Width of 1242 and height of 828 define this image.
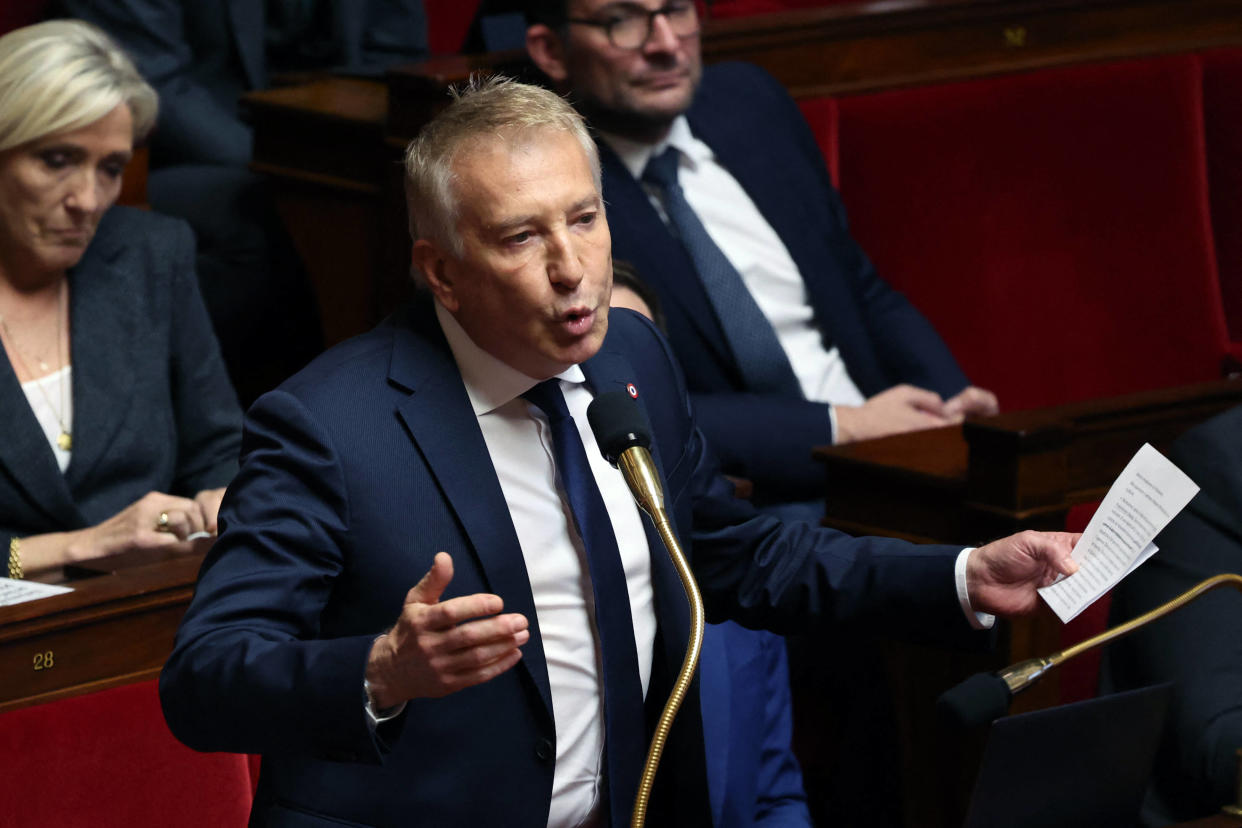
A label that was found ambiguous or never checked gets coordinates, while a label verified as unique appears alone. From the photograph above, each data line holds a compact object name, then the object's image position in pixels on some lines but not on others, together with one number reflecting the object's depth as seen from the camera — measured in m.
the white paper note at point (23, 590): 15.42
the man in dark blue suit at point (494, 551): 15.01
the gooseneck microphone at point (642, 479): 14.87
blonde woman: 15.86
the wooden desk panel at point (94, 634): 15.33
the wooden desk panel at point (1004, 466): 15.72
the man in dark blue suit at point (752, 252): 16.17
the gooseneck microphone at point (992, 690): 14.96
